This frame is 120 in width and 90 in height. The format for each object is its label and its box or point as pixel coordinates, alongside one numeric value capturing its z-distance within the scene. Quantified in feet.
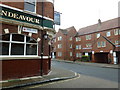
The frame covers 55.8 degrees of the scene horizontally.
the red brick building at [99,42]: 86.74
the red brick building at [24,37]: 25.02
